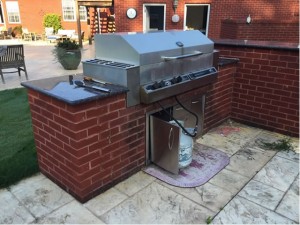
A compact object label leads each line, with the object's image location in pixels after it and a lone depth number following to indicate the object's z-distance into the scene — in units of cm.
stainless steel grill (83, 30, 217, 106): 265
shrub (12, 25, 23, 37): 2048
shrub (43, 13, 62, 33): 2002
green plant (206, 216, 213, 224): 237
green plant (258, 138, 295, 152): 367
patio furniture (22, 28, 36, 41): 1938
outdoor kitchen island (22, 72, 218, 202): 236
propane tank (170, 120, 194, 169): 303
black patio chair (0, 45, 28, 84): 756
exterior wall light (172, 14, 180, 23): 1120
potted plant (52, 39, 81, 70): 910
